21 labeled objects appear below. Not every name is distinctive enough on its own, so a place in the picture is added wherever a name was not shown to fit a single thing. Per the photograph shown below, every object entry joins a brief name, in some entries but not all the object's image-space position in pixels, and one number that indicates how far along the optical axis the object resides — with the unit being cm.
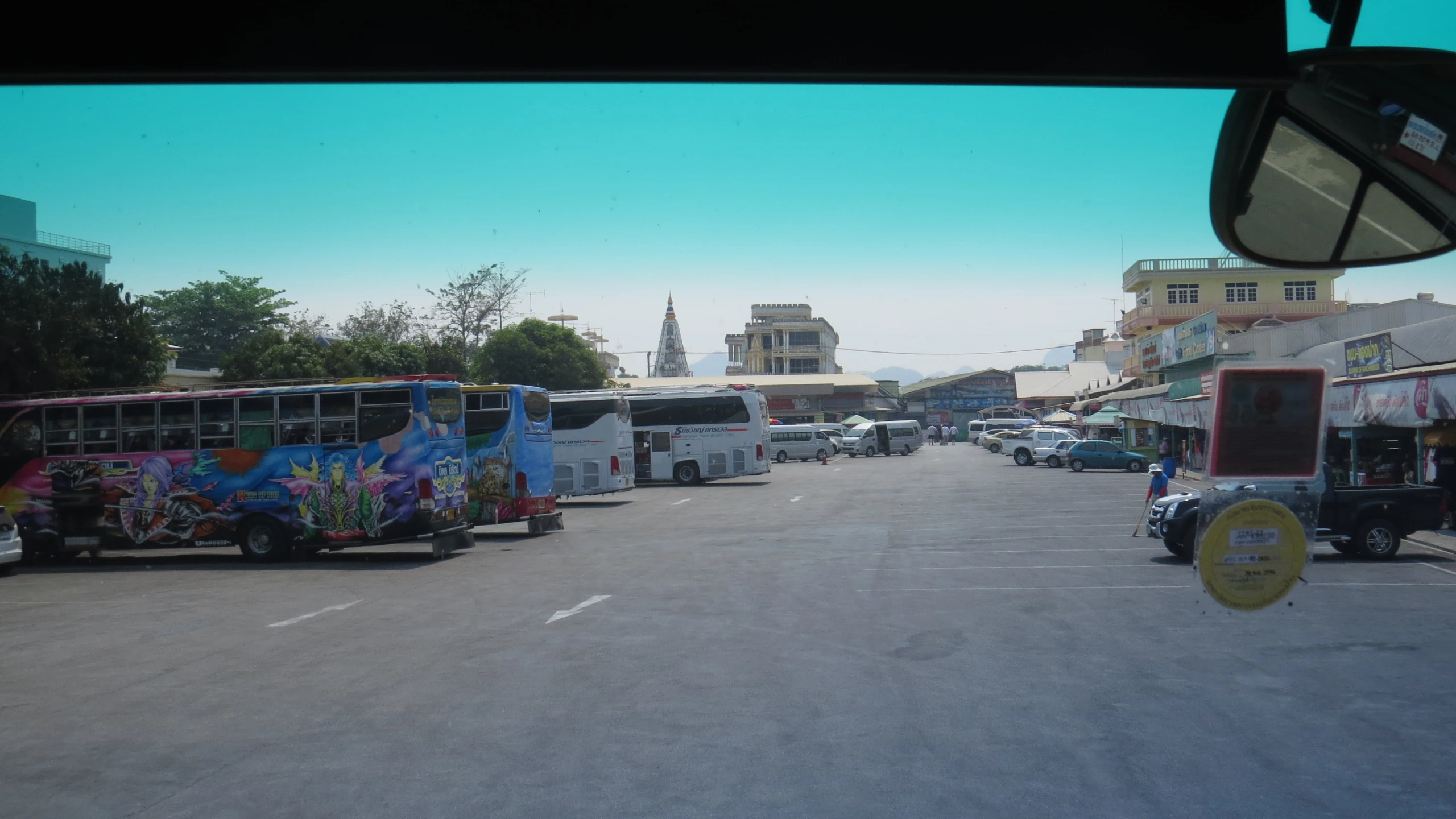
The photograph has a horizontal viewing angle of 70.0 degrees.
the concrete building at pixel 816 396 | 8256
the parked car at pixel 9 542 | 1622
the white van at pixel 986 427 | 7244
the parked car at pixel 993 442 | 6438
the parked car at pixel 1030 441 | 4884
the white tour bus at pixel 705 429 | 3716
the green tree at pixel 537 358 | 4447
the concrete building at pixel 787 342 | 9562
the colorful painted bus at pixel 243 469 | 1686
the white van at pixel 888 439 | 6188
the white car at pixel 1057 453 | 4728
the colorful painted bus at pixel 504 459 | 2056
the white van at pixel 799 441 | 5678
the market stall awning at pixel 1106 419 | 4909
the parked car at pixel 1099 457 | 4384
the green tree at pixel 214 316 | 4334
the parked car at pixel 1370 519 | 1499
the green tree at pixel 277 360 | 3041
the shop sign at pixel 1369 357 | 1927
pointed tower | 12306
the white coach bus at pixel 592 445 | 2903
